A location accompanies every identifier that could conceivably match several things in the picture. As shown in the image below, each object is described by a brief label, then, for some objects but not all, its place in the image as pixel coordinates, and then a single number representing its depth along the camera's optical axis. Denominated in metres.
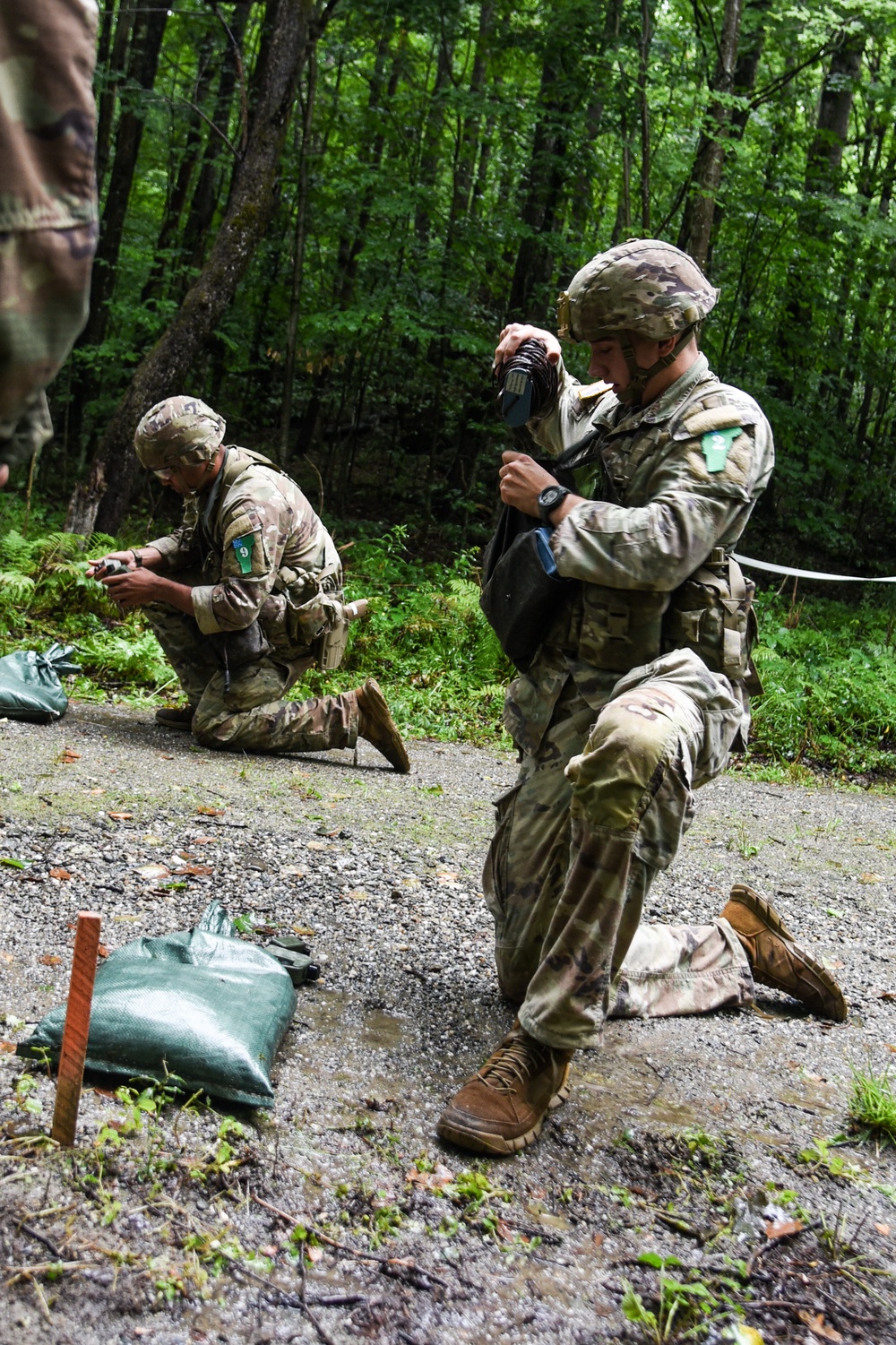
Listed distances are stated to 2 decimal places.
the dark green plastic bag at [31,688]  5.92
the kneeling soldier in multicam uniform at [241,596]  5.60
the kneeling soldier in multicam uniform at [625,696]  2.60
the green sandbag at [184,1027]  2.42
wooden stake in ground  2.07
